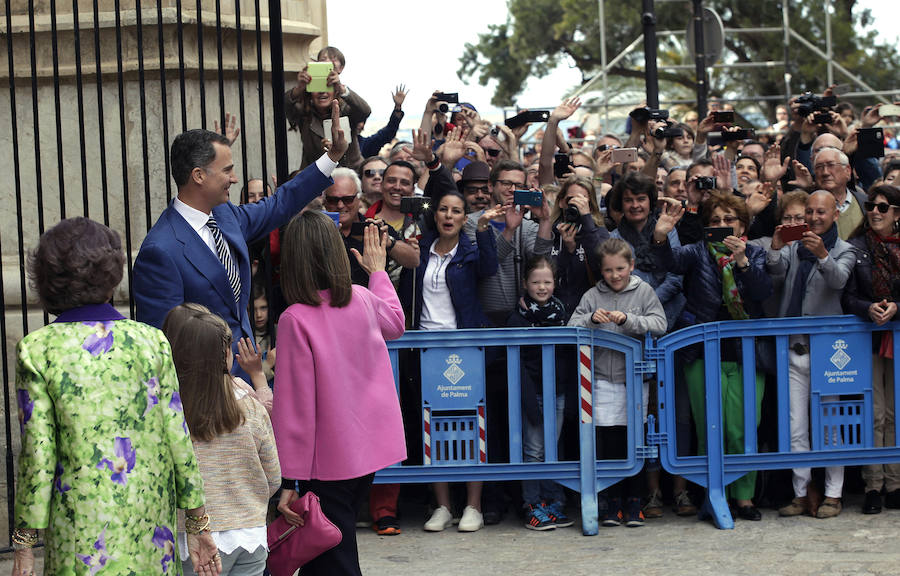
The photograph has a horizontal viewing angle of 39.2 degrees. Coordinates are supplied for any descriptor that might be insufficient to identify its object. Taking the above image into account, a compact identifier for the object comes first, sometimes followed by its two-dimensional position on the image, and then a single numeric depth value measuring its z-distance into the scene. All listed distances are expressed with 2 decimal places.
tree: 31.64
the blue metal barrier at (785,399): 7.48
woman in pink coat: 5.02
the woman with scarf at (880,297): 7.52
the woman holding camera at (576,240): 7.84
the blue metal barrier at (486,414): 7.41
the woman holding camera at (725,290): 7.60
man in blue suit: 4.95
